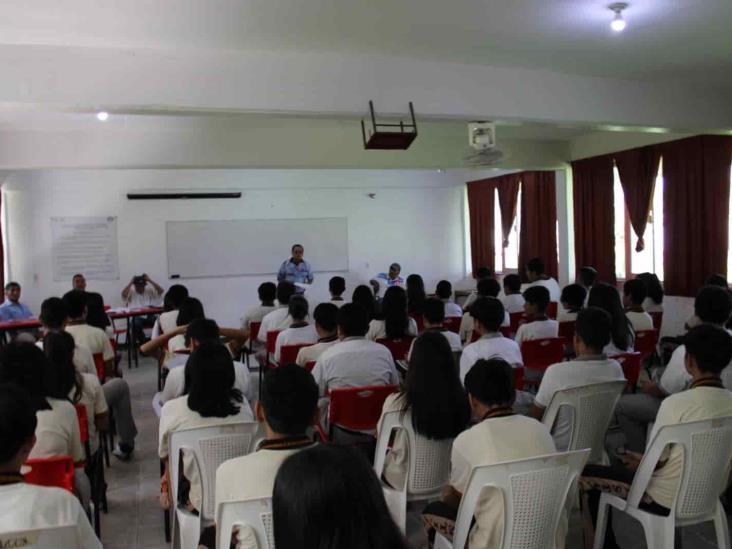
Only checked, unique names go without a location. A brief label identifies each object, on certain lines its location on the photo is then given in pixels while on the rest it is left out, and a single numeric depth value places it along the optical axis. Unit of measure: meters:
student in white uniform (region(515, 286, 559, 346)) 4.50
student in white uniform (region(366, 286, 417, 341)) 4.63
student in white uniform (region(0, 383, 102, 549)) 1.53
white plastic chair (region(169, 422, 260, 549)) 2.37
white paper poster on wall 9.06
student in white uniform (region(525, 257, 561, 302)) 7.01
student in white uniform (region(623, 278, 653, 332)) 4.89
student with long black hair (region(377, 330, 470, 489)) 2.50
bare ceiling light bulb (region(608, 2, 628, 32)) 3.66
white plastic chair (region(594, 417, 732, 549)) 2.15
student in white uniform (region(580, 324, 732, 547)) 2.21
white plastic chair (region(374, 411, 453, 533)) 2.53
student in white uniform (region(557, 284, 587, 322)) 5.18
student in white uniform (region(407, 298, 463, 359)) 4.47
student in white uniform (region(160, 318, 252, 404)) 3.28
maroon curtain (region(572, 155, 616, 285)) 8.12
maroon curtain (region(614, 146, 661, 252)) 7.48
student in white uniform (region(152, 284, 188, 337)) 5.14
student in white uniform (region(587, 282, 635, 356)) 4.13
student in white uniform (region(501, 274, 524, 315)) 6.41
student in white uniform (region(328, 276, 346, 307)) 6.14
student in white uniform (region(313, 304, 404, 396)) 3.43
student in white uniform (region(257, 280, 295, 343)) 5.25
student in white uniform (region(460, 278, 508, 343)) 5.35
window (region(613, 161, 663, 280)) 7.59
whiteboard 9.73
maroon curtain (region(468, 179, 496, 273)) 10.82
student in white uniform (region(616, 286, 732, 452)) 3.23
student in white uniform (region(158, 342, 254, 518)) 2.53
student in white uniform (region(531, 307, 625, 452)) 2.83
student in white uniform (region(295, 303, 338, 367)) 4.09
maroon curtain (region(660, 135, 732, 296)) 6.69
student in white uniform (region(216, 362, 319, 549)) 1.75
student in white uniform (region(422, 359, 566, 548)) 1.93
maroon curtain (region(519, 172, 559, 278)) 9.27
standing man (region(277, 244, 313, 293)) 8.88
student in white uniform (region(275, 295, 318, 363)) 4.49
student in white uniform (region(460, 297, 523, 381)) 3.50
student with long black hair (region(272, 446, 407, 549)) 0.84
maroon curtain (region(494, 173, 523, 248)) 10.12
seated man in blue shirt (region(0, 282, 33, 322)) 7.52
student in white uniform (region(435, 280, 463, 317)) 6.04
